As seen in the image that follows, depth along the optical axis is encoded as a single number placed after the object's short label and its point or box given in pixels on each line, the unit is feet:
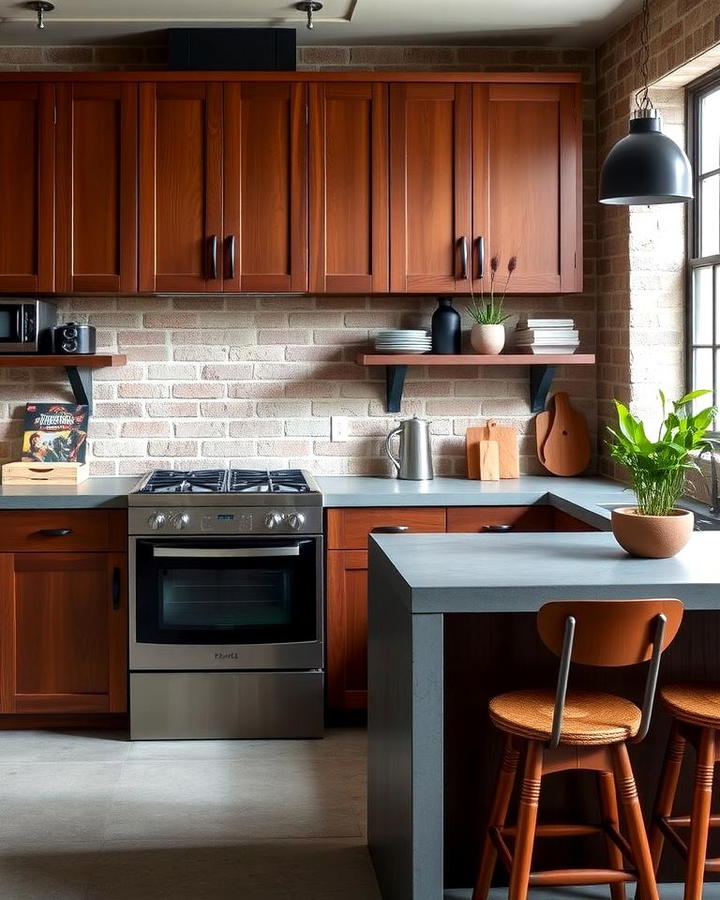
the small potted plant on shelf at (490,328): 15.83
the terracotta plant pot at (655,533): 9.36
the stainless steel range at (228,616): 14.33
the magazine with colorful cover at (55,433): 16.22
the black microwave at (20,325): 15.34
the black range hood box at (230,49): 15.57
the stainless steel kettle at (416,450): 16.21
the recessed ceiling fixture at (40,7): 14.48
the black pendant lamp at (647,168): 10.11
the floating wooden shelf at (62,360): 15.40
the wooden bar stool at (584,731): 8.01
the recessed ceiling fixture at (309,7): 14.66
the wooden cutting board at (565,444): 16.88
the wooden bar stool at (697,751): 8.74
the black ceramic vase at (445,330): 16.14
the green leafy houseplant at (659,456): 9.38
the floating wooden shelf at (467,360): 15.74
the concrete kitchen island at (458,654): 8.25
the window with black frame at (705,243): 14.55
